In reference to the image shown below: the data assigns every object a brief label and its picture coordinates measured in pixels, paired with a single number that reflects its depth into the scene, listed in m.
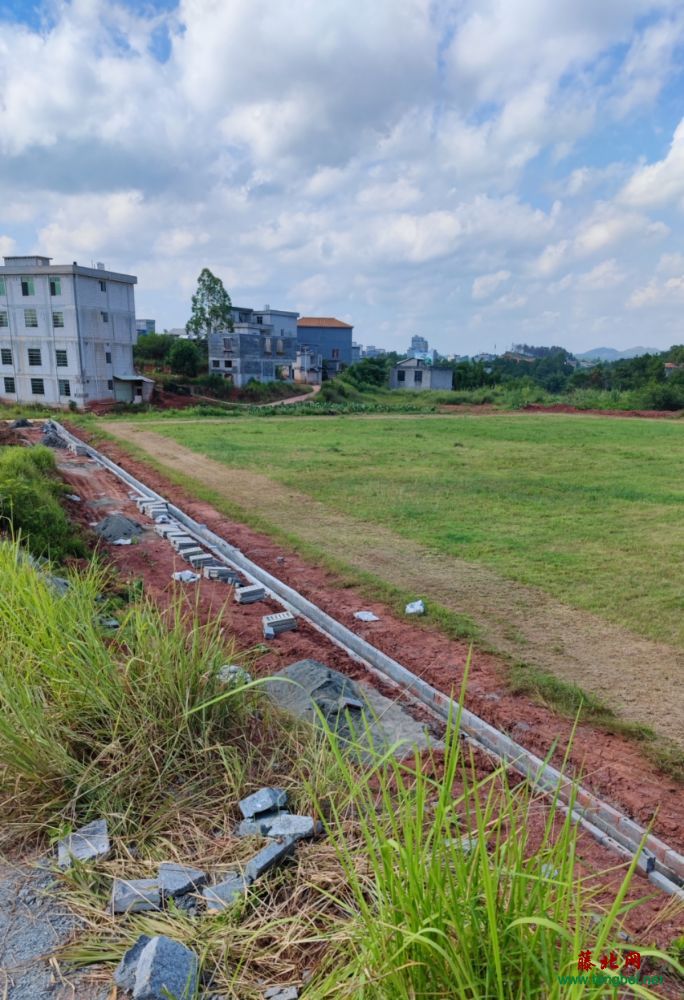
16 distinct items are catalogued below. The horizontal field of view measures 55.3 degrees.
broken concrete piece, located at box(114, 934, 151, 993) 2.18
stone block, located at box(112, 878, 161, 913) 2.46
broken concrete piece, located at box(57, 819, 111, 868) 2.69
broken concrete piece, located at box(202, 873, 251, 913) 2.47
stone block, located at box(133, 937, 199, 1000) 2.07
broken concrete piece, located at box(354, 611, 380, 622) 6.23
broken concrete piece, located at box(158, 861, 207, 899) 2.52
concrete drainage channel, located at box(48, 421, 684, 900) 3.16
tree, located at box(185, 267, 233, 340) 51.44
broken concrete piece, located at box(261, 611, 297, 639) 5.81
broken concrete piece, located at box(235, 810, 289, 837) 2.79
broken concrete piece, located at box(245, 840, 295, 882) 2.58
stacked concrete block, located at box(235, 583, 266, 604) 6.68
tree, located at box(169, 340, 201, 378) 42.19
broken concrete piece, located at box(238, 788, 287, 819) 2.92
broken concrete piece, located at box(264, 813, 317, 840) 2.74
